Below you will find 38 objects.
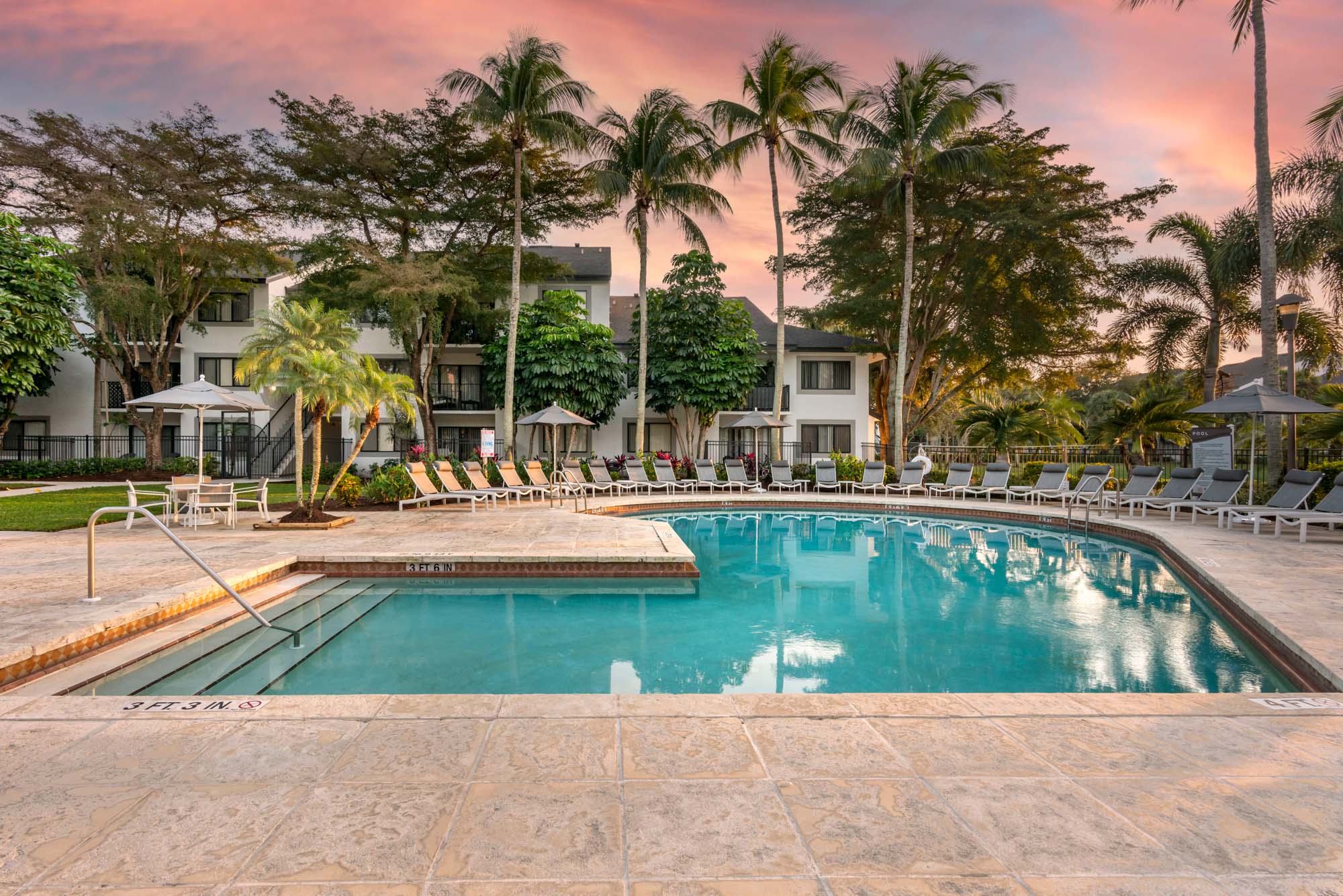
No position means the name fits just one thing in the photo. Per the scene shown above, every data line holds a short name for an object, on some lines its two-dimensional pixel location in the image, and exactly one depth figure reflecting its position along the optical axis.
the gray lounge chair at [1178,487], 12.99
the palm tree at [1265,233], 12.67
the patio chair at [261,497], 11.39
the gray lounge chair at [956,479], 17.50
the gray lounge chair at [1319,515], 9.66
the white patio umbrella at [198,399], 11.19
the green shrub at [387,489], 14.09
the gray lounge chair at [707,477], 18.78
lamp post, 12.16
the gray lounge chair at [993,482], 17.02
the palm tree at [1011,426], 23.27
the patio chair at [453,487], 14.20
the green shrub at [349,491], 13.51
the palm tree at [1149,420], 19.28
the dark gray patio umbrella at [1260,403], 10.77
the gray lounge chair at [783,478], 19.56
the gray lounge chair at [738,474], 19.33
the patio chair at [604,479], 18.00
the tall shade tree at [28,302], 17.31
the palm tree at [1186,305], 17.92
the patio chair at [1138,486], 13.51
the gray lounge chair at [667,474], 18.69
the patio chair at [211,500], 10.52
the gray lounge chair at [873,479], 18.59
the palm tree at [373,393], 11.37
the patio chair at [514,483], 15.85
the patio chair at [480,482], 15.20
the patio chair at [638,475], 18.36
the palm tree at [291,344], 10.98
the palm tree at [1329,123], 12.02
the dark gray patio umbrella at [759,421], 20.14
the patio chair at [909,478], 18.41
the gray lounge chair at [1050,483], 15.32
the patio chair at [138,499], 8.77
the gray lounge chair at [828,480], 18.98
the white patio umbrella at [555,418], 17.17
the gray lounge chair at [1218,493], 12.00
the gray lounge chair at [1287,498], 10.70
